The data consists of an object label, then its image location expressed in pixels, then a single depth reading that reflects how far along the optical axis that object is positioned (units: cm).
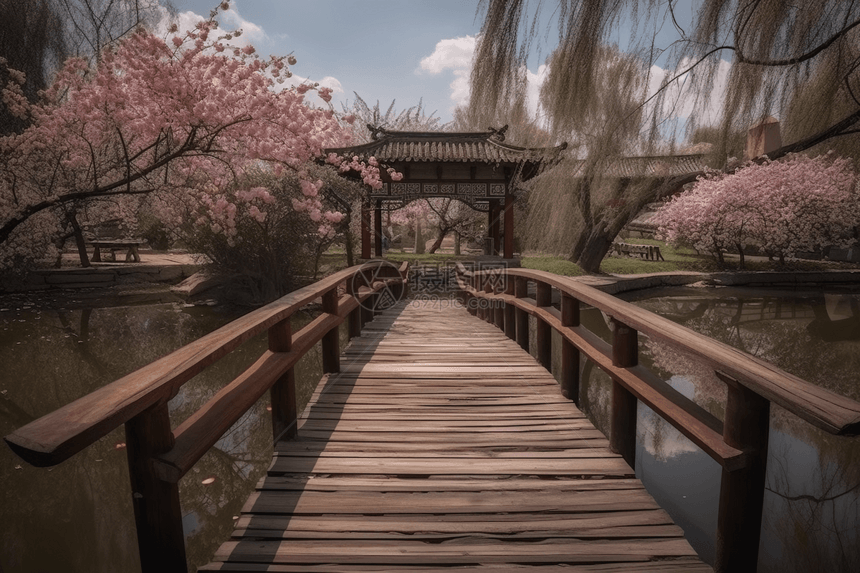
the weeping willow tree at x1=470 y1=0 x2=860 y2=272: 203
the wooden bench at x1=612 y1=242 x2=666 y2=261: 2445
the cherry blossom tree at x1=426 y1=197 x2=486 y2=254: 2528
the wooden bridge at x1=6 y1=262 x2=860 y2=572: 151
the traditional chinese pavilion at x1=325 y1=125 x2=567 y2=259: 1465
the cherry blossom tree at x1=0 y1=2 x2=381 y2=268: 720
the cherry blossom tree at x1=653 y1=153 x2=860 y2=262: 1781
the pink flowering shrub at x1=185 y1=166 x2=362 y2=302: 1252
